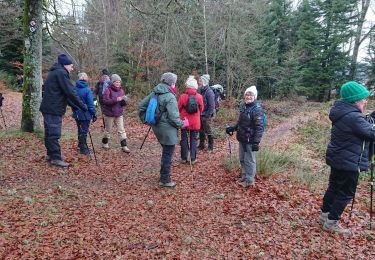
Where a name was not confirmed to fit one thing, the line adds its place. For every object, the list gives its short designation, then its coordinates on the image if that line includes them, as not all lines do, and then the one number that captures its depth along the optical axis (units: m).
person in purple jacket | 8.10
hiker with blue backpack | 5.80
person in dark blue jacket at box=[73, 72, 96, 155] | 7.52
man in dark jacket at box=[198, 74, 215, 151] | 8.83
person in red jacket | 7.57
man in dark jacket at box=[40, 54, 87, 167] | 6.34
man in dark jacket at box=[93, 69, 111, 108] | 9.03
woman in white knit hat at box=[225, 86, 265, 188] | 5.89
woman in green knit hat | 4.25
